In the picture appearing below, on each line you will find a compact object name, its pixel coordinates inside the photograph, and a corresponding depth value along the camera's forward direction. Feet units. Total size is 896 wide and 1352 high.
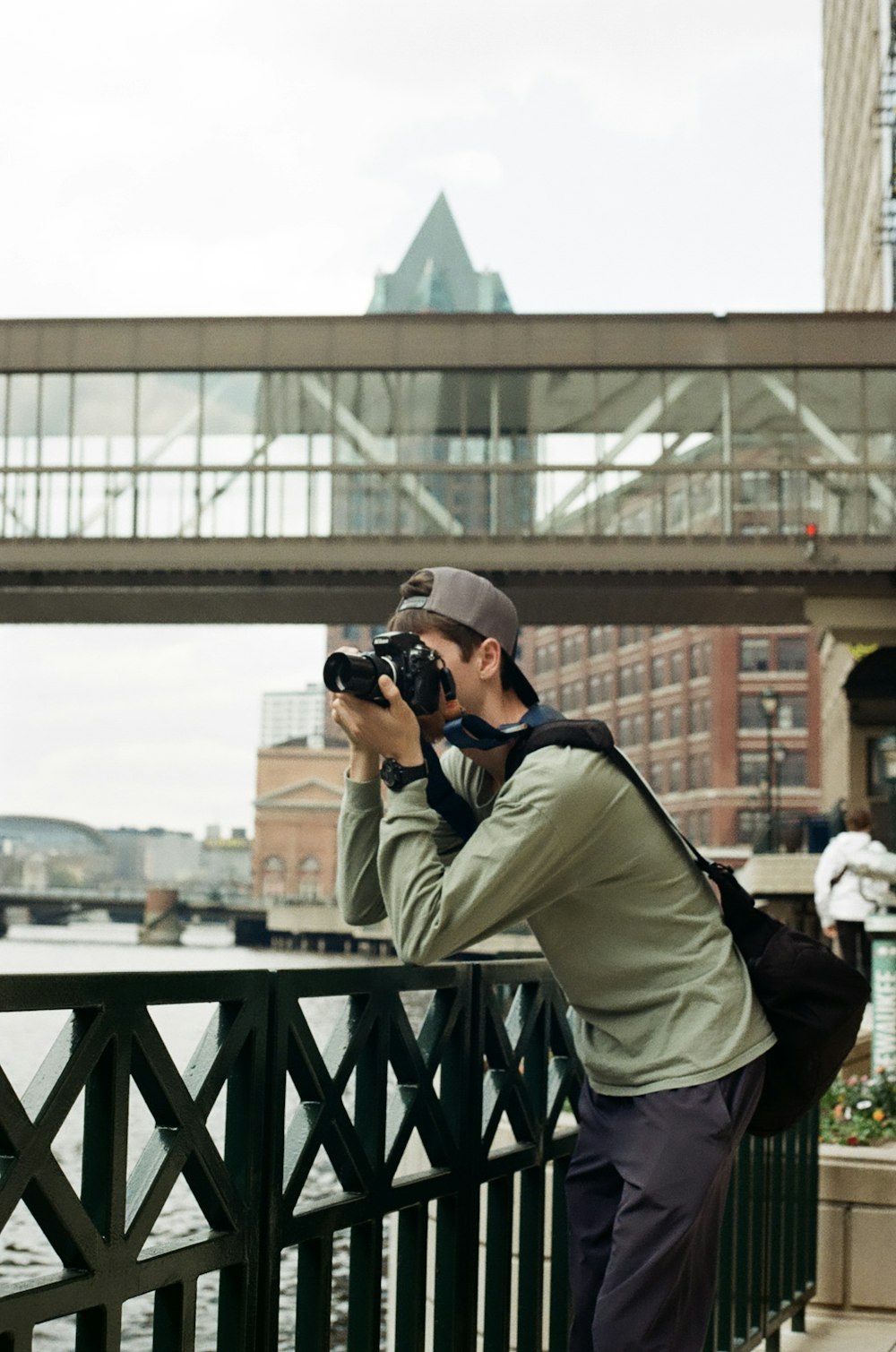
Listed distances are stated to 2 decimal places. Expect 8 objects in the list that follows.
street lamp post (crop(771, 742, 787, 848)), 134.62
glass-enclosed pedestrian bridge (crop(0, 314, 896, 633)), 102.06
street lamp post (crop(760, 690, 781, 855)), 123.54
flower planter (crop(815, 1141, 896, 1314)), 20.94
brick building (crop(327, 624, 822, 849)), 314.96
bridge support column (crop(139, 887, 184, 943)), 415.64
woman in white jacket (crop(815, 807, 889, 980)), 50.01
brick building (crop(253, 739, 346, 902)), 461.78
